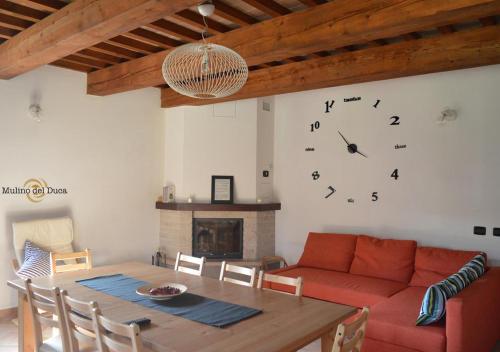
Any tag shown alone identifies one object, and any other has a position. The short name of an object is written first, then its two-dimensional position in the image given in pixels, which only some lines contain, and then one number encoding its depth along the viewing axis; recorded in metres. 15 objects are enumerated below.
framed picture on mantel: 5.38
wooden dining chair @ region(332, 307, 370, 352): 1.67
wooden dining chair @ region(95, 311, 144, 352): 1.69
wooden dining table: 1.84
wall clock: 4.65
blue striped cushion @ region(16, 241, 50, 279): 3.85
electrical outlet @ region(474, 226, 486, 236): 4.04
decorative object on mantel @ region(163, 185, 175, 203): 5.51
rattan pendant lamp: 2.51
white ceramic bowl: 2.40
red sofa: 2.84
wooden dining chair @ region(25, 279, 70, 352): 2.21
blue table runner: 2.14
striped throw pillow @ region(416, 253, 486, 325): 2.85
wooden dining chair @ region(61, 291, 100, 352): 1.92
